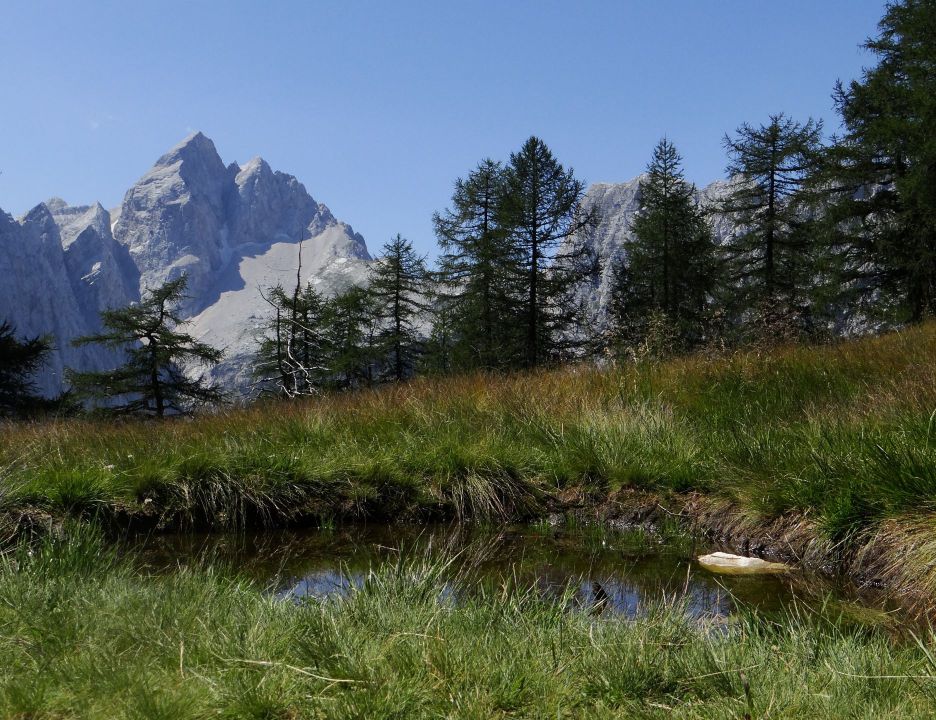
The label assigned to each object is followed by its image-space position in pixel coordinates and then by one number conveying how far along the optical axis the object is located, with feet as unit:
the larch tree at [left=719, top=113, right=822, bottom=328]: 98.27
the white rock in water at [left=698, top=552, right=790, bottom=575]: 14.14
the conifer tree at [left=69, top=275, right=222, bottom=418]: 78.23
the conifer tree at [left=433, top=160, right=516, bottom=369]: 96.43
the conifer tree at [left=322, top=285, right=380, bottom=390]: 99.11
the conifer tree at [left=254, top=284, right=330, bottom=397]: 92.07
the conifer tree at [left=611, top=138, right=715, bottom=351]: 108.06
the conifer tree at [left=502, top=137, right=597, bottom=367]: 95.11
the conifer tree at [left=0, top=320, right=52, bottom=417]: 73.41
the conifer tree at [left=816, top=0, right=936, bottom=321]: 66.54
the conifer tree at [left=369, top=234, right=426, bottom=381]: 103.76
